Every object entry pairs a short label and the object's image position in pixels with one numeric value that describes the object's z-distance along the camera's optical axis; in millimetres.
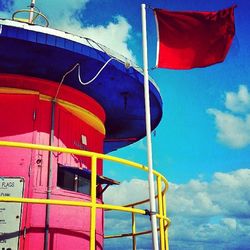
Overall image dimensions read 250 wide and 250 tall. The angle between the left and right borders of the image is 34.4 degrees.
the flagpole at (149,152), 4758
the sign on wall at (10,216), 5582
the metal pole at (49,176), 5875
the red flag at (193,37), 5844
